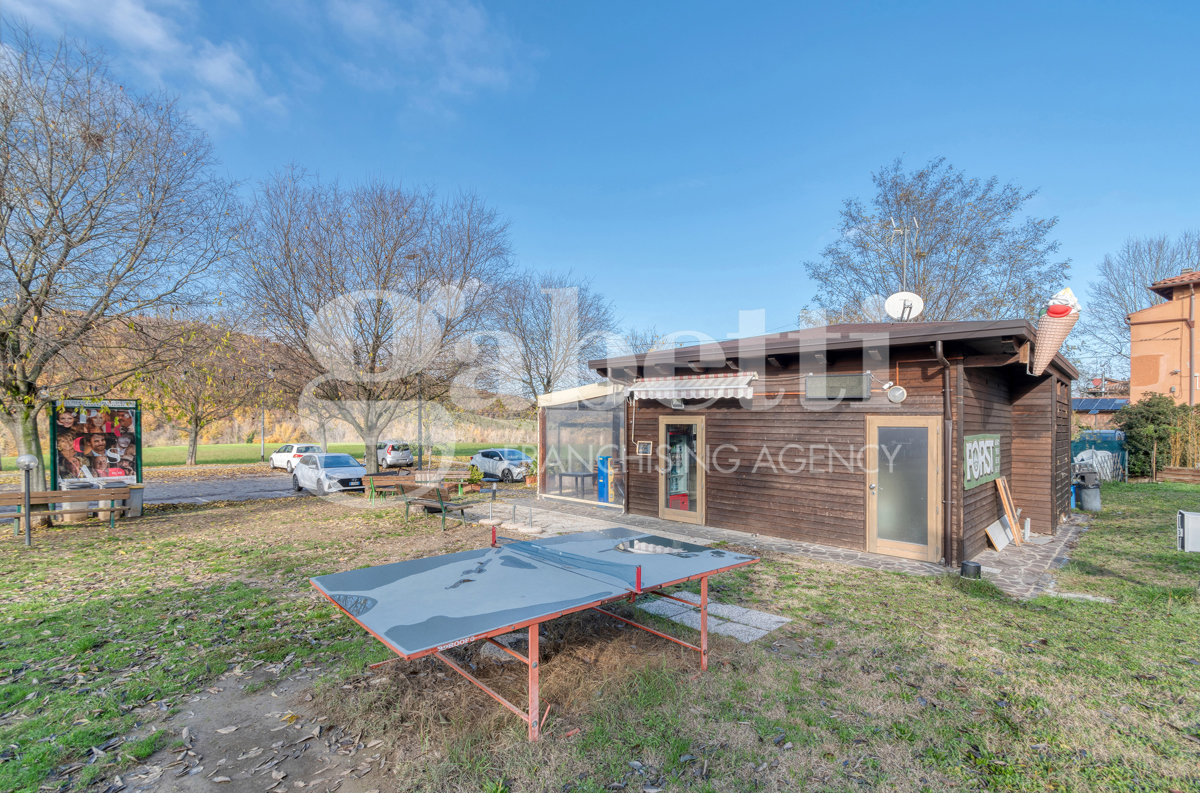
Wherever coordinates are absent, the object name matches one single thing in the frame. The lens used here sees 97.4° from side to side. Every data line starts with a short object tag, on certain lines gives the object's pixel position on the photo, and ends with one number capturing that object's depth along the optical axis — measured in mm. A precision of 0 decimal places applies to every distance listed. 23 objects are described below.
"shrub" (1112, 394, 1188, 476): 16891
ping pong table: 2663
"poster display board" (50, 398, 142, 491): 10422
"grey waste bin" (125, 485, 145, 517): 10773
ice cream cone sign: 6750
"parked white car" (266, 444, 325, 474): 22703
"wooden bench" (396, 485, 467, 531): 9912
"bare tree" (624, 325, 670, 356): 29469
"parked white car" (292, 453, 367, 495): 15117
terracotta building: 21953
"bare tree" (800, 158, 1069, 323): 19672
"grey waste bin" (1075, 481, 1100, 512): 12109
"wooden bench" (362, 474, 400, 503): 11445
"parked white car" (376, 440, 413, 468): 24031
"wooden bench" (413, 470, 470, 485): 12781
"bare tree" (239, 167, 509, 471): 11867
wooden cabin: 7395
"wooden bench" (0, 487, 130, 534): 8898
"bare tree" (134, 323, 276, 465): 10164
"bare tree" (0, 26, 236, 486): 8328
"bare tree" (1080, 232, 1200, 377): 25328
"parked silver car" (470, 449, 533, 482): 19391
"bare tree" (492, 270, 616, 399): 23469
